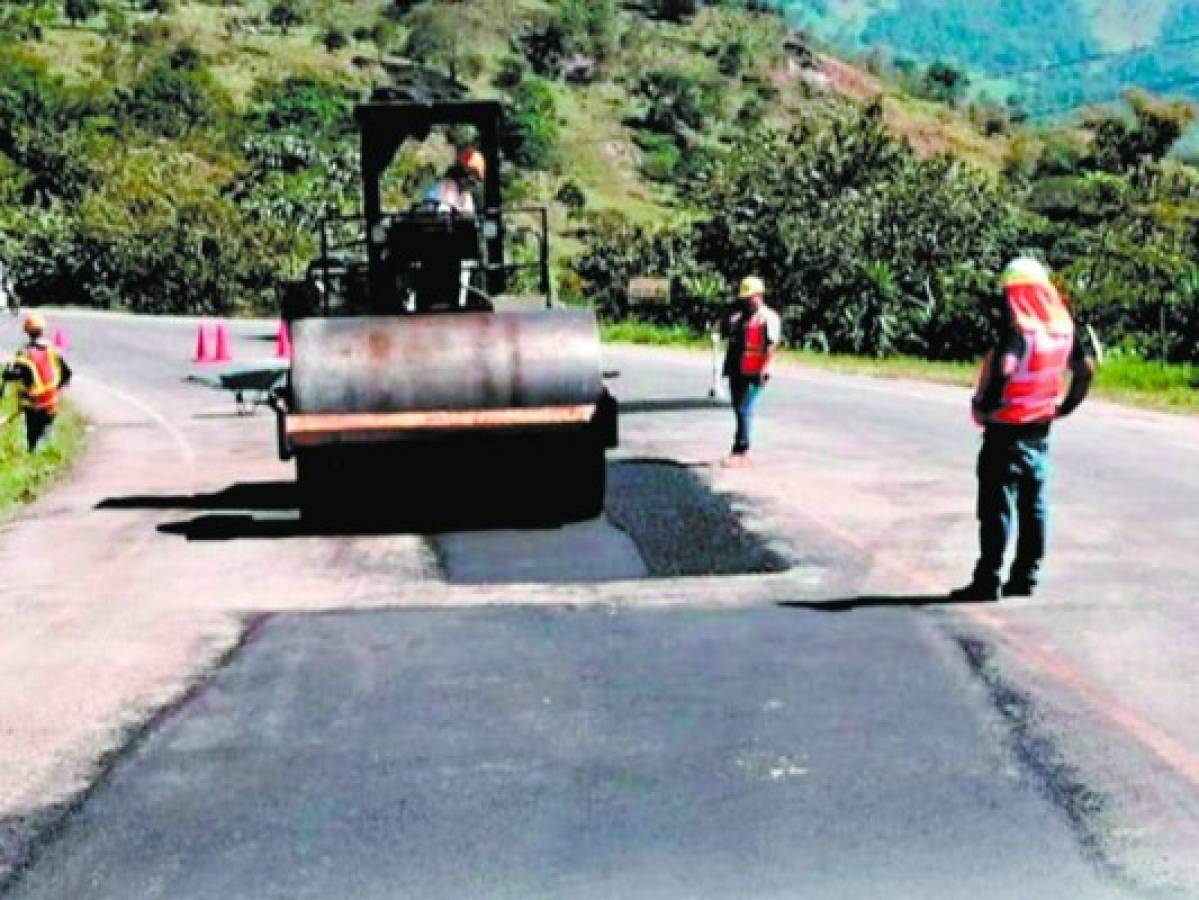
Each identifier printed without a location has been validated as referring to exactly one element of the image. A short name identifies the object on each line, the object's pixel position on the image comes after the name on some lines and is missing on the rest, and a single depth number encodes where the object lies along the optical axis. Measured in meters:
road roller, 13.34
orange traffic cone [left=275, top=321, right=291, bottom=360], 29.80
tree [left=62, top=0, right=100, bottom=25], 101.38
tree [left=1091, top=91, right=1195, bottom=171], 54.12
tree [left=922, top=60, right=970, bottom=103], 154.75
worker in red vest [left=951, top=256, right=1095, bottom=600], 10.14
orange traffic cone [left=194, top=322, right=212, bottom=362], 32.09
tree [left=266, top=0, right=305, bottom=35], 108.69
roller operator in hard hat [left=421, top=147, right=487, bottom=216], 16.06
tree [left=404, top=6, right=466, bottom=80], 112.38
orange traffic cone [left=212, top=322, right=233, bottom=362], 32.09
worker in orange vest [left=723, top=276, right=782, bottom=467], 16.33
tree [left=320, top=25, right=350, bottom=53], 107.44
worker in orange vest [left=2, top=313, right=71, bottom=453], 18.11
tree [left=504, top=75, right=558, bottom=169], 91.50
